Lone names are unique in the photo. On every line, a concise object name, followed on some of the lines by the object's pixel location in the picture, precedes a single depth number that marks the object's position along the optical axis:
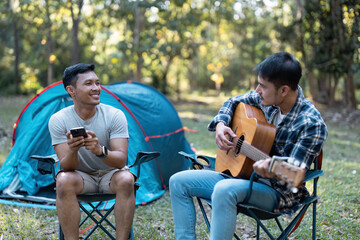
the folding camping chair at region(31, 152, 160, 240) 2.37
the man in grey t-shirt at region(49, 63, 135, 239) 2.25
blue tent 3.88
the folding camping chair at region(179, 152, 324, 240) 1.93
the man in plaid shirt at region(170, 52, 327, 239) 1.92
